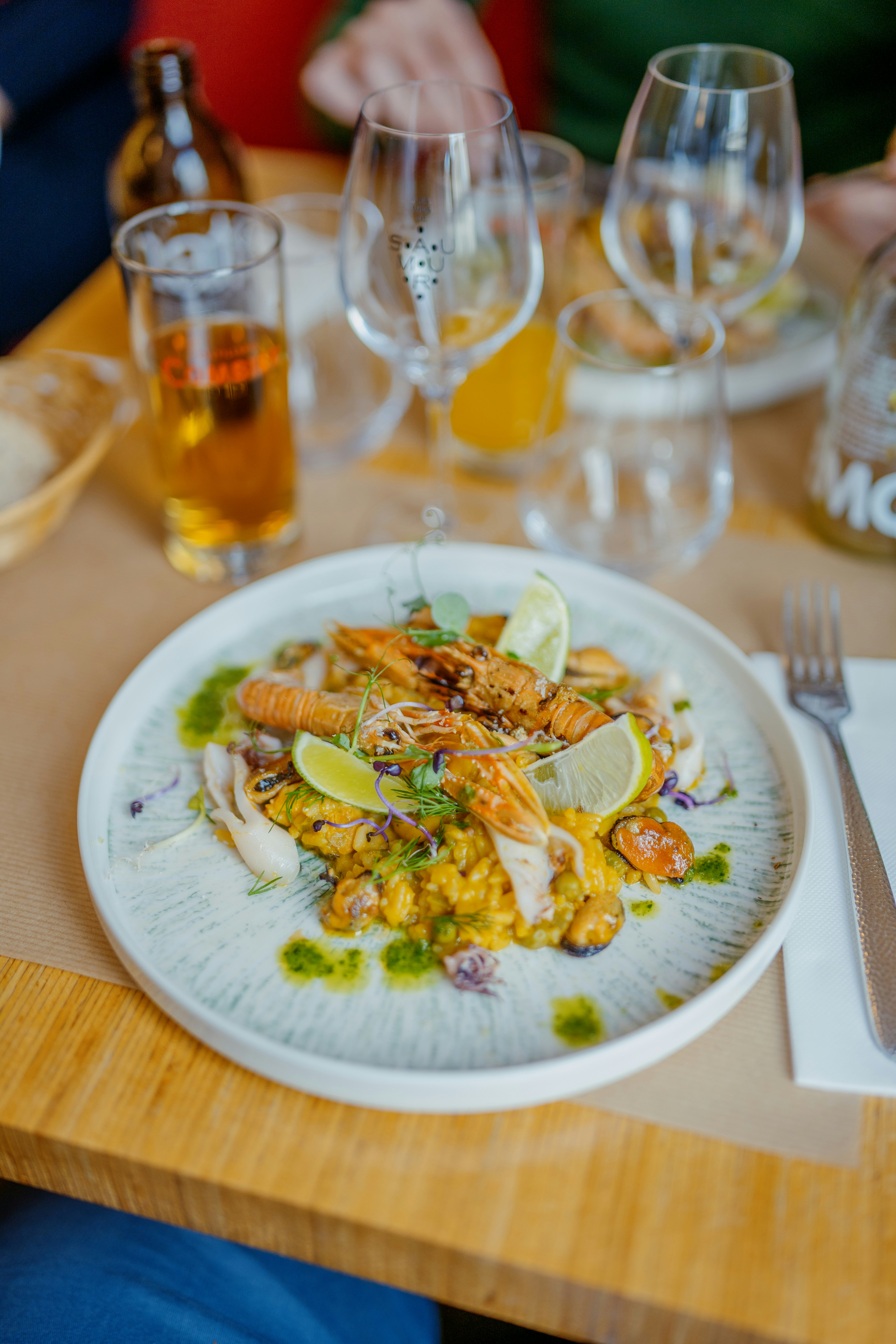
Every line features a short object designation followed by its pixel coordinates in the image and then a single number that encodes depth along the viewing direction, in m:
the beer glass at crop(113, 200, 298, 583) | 0.74
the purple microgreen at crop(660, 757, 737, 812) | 0.67
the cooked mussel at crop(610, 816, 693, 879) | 0.65
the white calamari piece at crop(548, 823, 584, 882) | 0.63
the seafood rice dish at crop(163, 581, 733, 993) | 0.63
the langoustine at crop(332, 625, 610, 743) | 0.67
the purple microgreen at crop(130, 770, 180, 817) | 0.67
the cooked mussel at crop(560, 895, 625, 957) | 0.62
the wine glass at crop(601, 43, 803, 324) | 0.75
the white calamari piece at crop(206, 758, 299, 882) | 0.65
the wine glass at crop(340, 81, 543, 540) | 0.71
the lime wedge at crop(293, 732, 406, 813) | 0.65
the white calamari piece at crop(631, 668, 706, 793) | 0.67
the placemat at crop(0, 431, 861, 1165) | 0.61
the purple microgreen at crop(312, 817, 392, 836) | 0.65
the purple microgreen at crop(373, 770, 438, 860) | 0.64
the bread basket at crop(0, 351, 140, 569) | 0.77
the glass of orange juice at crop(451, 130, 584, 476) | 0.84
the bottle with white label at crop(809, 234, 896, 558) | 0.74
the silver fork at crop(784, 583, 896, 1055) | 0.63
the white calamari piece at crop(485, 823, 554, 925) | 0.62
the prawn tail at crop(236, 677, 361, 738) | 0.68
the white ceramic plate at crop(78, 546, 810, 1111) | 0.60
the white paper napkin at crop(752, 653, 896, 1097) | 0.61
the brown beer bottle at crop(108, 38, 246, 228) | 0.82
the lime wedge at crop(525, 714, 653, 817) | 0.64
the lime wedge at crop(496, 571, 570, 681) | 0.70
